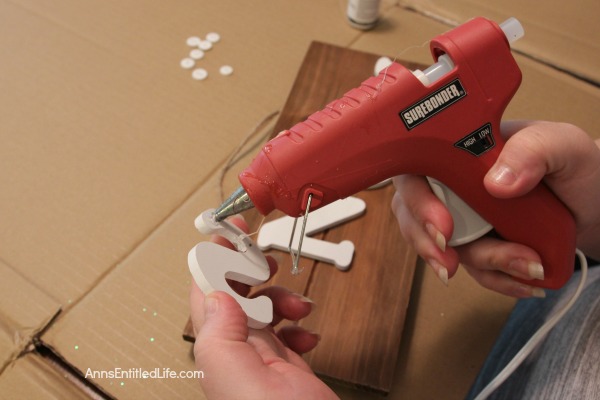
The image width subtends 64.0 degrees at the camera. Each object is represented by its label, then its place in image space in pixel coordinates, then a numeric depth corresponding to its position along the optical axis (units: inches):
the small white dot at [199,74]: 35.2
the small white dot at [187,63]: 35.8
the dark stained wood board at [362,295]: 22.5
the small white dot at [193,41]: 37.2
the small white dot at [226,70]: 35.6
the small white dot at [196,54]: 36.4
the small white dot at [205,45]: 37.0
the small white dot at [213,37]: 37.5
